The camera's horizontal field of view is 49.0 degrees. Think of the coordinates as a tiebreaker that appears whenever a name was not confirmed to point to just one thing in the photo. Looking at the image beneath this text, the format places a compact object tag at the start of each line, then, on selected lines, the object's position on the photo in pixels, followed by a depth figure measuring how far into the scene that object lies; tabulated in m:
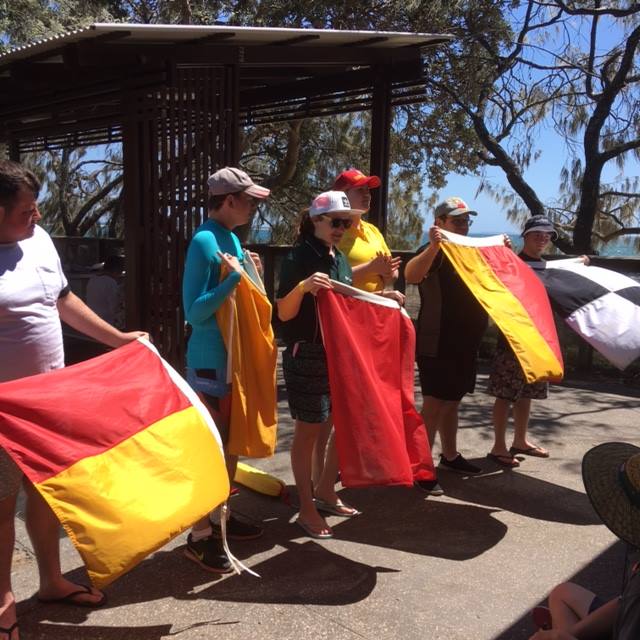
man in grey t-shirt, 2.54
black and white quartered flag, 4.20
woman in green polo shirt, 3.49
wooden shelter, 5.69
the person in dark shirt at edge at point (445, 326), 4.26
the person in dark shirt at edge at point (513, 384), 4.70
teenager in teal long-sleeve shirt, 3.19
